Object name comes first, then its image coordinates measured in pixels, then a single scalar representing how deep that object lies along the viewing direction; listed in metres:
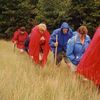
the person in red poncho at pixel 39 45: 15.11
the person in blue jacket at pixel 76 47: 11.00
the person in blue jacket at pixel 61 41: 13.68
